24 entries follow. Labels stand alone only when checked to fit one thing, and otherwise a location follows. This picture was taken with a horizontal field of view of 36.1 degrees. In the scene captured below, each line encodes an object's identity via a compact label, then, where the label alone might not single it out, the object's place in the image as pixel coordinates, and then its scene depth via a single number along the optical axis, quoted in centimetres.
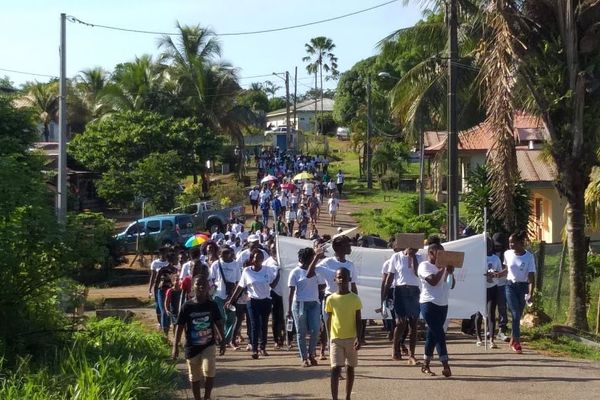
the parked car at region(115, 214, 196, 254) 3244
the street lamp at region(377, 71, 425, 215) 3281
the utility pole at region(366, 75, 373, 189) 5485
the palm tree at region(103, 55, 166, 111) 5200
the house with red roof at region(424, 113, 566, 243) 2997
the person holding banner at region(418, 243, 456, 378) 1093
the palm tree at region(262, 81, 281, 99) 15169
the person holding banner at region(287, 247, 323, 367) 1201
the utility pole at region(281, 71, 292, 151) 6334
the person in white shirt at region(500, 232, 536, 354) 1301
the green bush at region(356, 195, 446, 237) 2952
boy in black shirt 949
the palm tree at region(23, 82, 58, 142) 6505
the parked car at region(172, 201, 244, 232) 3509
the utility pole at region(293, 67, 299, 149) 7429
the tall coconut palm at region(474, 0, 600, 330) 1470
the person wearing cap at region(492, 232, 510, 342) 1393
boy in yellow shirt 965
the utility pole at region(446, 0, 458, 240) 1822
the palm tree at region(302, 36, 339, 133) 9795
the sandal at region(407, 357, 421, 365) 1201
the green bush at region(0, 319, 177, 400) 855
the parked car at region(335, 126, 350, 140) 9322
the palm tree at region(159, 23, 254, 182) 5181
